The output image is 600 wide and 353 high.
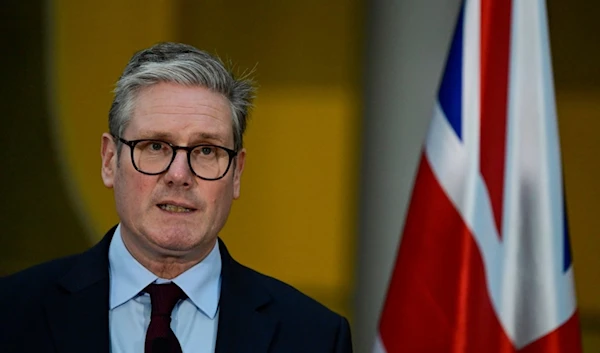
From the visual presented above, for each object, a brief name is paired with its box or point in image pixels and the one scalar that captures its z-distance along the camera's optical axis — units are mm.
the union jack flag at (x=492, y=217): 5336
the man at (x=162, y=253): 4234
